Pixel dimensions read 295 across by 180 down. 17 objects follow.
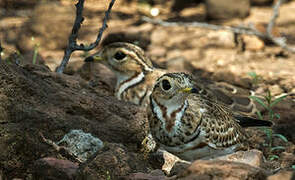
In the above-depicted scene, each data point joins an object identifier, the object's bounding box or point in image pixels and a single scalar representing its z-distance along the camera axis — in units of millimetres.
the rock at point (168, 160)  8859
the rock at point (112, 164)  6578
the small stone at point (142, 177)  6543
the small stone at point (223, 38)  18437
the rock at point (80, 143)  7879
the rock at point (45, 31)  18016
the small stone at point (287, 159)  9570
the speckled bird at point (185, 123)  7988
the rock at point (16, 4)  22156
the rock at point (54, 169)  6637
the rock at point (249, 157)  7847
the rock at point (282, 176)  5320
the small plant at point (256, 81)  14566
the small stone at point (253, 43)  18266
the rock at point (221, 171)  5848
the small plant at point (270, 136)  10125
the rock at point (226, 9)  20656
